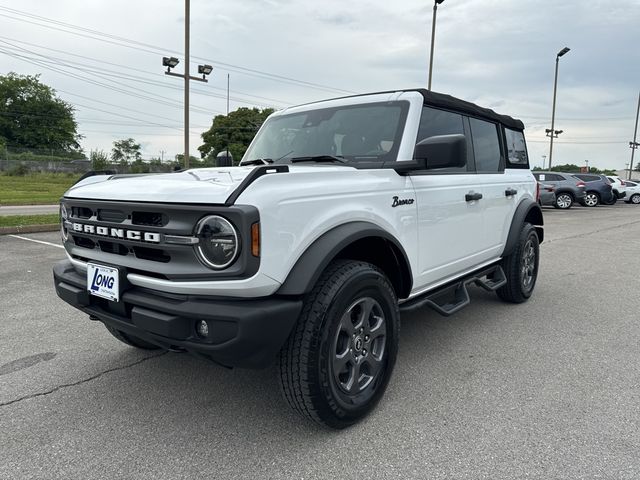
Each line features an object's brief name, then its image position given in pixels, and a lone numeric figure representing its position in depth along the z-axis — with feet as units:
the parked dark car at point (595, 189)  77.30
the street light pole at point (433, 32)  60.65
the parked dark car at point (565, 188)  72.33
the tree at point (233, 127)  166.91
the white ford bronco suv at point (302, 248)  6.76
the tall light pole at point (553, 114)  102.32
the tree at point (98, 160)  98.73
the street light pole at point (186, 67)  52.70
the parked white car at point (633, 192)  92.94
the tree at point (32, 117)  193.26
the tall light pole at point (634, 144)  146.89
